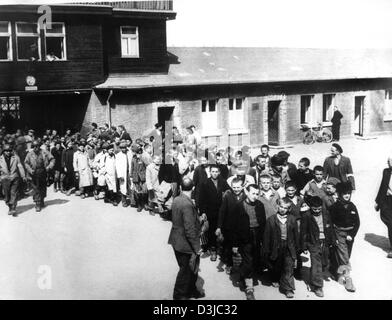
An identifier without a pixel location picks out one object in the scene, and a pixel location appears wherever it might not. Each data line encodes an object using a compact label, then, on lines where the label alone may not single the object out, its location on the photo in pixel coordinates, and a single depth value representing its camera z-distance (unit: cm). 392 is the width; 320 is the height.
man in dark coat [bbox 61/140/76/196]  1356
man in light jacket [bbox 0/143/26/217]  1149
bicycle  2381
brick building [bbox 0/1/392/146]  1840
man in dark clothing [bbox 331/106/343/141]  2394
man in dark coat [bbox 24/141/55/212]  1190
